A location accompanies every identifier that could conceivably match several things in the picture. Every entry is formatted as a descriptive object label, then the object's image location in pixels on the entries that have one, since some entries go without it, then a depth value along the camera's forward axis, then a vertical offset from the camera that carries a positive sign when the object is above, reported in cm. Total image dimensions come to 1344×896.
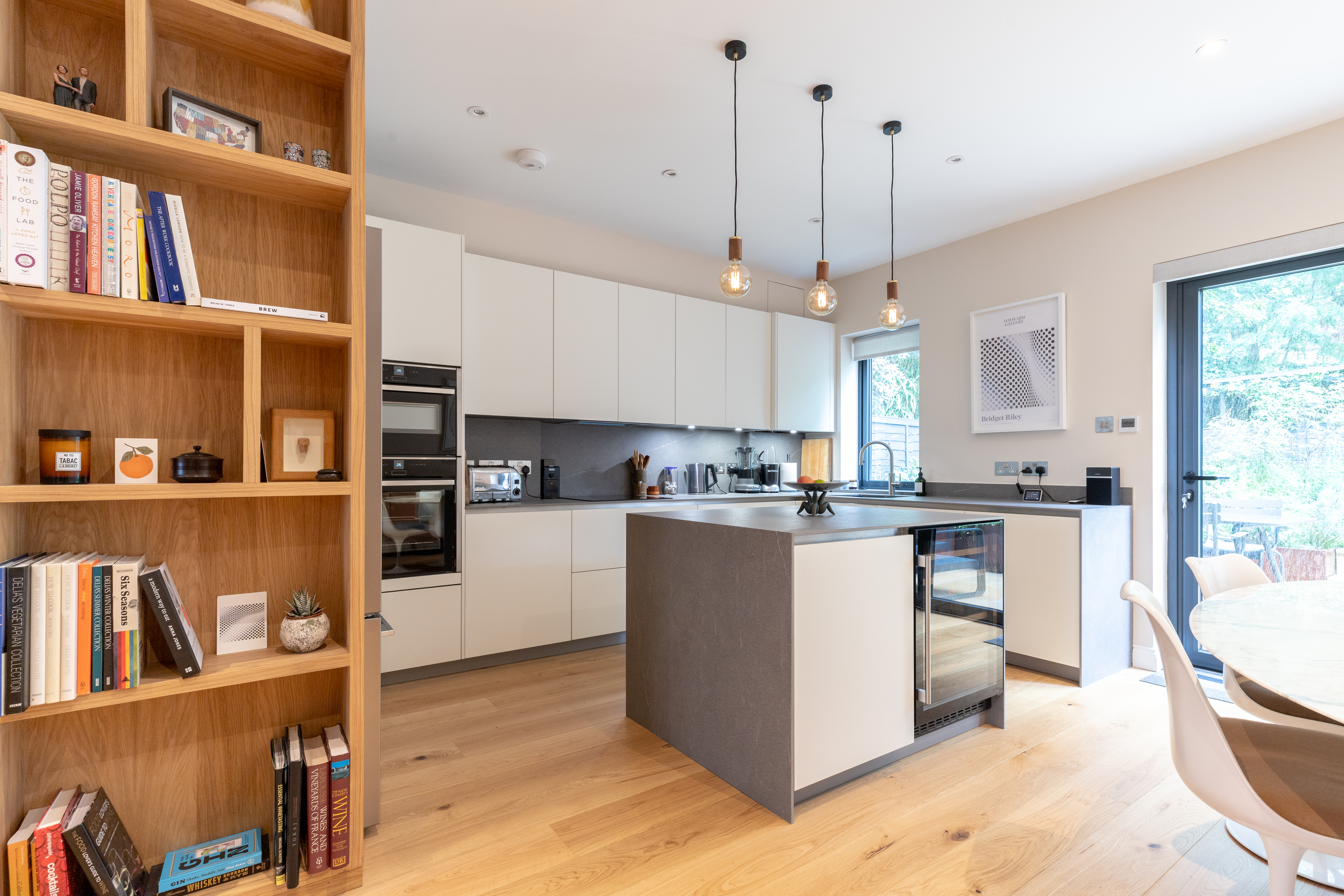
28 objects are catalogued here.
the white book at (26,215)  123 +47
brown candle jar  134 -1
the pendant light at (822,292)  261 +67
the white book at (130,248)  137 +44
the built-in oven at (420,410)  308 +20
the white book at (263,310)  145 +34
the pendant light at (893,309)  285 +64
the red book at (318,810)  154 -89
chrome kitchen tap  430 -18
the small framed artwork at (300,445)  163 +1
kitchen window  486 +42
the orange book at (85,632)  133 -39
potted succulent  158 -44
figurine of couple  134 +77
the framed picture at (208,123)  143 +78
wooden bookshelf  139 +16
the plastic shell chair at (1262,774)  116 -65
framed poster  377 +53
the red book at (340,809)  157 -90
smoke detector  323 +152
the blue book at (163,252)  140 +45
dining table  102 -38
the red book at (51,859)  130 -85
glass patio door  293 +15
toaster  354 -19
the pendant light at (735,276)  246 +69
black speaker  340 -18
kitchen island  193 -65
